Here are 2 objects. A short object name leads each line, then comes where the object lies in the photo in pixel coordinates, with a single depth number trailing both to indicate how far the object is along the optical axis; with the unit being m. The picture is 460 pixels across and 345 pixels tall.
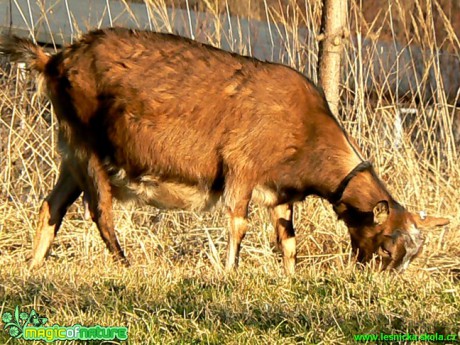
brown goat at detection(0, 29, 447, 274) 13.25
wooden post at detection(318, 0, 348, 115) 15.19
